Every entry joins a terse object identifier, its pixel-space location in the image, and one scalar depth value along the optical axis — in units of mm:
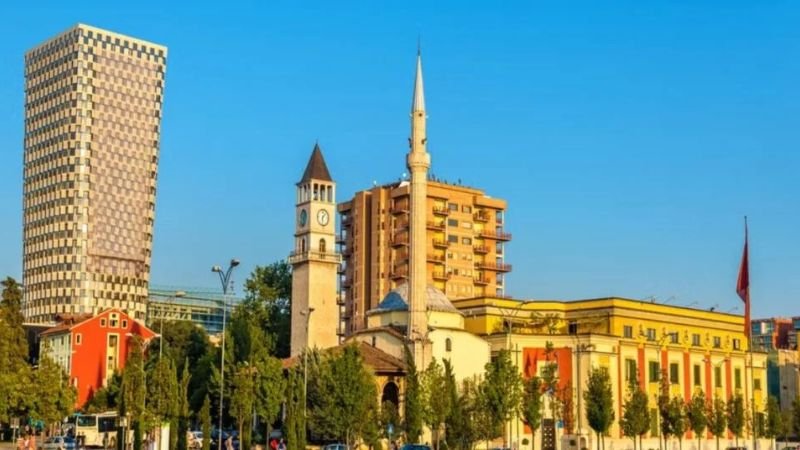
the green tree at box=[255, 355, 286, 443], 58594
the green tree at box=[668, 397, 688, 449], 75625
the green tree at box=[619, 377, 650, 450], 72188
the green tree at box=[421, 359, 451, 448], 62438
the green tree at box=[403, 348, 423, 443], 59750
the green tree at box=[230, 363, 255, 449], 53844
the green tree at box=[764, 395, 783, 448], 87875
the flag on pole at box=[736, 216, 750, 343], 64938
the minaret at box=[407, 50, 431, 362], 71188
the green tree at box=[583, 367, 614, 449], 67812
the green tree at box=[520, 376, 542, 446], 65438
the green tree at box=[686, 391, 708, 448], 79688
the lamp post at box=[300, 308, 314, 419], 58291
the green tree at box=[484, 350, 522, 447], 62281
